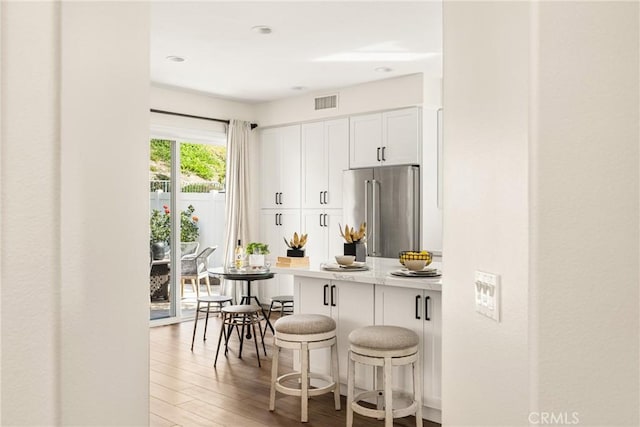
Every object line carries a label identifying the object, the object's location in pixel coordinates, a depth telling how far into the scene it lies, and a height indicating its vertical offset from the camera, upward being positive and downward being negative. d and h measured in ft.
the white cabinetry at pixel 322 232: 20.83 -0.74
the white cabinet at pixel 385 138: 18.54 +2.75
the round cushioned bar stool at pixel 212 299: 16.92 -2.77
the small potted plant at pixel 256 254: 16.65 -1.30
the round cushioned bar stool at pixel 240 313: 15.21 -2.96
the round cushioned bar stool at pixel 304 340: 10.68 -2.57
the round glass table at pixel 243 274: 15.79 -1.83
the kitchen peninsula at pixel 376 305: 10.50 -1.98
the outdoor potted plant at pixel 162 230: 20.52 -0.70
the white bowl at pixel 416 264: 10.99 -1.03
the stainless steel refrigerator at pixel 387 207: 18.43 +0.26
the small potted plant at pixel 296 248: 13.71 -0.90
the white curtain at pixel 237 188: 22.34 +1.09
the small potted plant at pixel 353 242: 12.68 -0.68
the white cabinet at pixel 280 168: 22.38 +1.98
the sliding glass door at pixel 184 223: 20.63 -0.40
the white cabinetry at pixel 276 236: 22.53 -0.99
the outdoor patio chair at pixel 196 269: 21.33 -2.30
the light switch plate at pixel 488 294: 4.47 -0.70
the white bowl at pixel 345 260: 12.03 -1.05
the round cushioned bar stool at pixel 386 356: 9.52 -2.61
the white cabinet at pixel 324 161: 20.77 +2.10
